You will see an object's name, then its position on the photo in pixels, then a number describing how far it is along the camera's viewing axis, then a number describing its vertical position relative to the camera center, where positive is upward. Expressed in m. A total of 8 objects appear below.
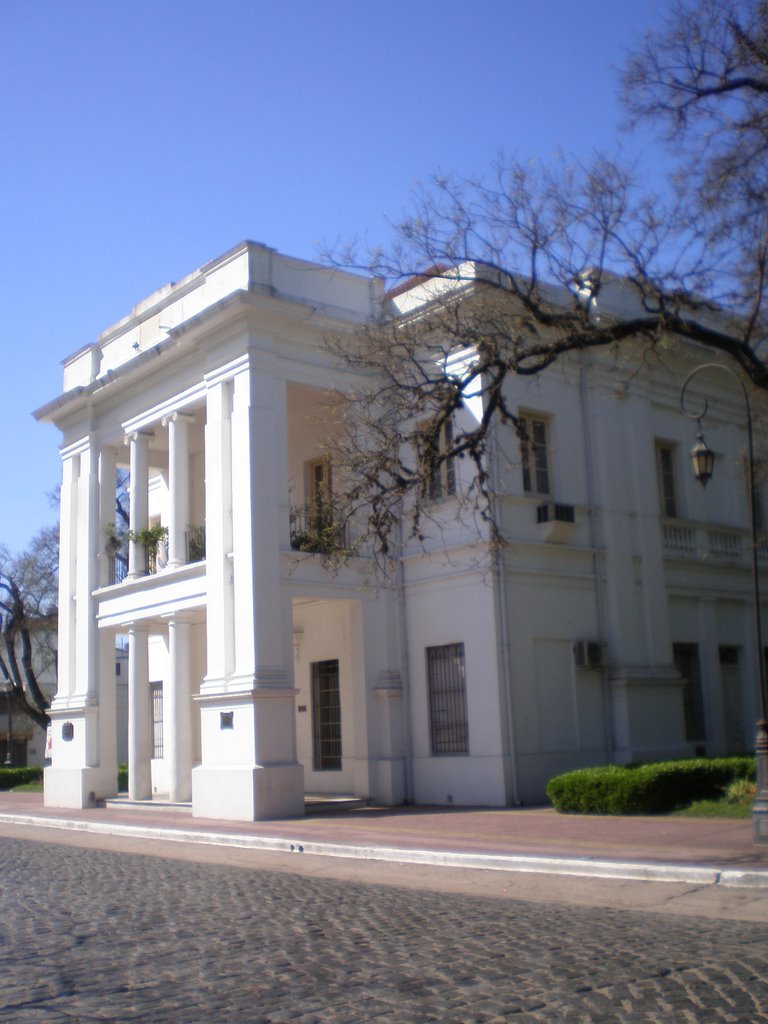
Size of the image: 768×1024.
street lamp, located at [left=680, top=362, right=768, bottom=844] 12.18 -0.23
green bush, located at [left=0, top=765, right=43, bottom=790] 34.78 -1.87
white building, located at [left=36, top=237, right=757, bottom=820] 19.66 +2.00
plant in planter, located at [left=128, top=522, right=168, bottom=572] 23.34 +3.62
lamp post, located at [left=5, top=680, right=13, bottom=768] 43.58 -1.08
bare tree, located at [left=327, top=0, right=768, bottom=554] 13.61 +4.88
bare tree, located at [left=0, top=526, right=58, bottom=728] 36.69 +3.60
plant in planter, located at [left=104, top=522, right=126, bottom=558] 24.69 +3.77
